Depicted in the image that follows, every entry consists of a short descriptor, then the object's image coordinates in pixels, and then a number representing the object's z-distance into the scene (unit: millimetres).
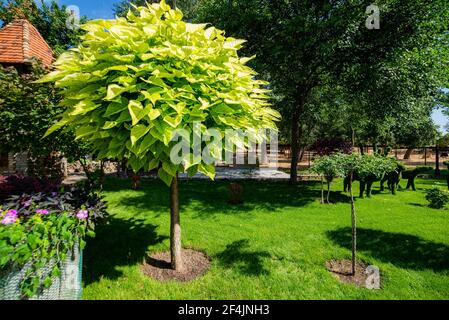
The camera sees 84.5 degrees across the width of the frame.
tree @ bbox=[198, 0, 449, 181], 9992
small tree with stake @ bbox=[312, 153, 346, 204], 6180
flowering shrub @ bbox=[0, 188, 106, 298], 2846
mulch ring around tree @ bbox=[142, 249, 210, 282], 4723
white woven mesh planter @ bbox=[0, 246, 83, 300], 2918
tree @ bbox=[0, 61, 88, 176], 5855
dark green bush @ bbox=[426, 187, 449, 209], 8884
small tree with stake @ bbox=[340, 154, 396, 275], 5676
